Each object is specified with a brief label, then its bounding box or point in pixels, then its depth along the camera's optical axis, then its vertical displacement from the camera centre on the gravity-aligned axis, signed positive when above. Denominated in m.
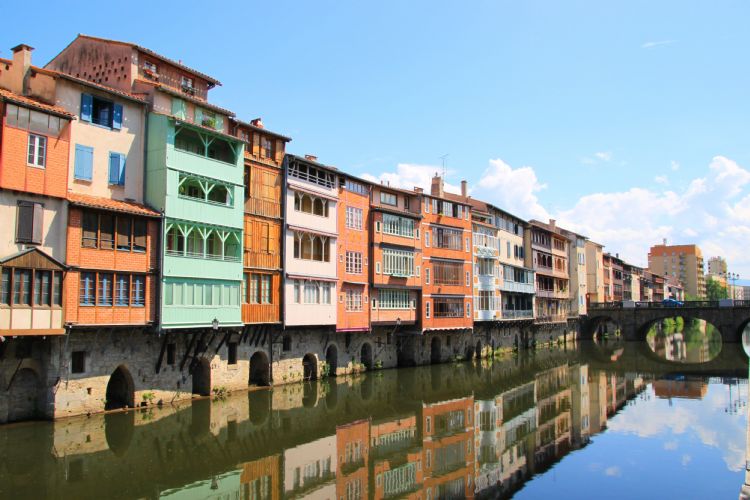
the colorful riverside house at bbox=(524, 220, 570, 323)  86.12 +6.17
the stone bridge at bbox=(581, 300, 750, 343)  90.88 -0.99
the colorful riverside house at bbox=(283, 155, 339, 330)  44.44 +5.12
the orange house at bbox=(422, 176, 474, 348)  60.34 +4.67
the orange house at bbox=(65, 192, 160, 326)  30.16 +2.49
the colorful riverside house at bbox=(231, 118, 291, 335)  40.94 +5.91
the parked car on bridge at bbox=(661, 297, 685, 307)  97.04 +0.88
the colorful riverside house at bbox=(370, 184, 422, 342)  53.81 +4.51
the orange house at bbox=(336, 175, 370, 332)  49.78 +4.48
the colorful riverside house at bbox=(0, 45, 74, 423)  27.78 +3.04
